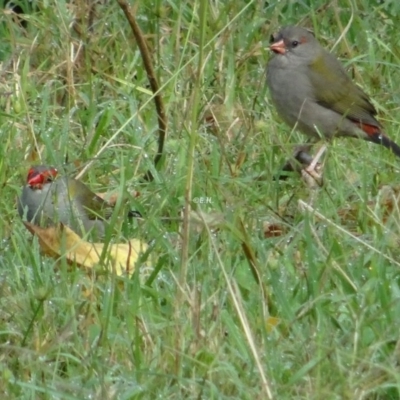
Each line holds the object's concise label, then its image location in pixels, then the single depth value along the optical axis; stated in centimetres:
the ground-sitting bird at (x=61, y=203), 965
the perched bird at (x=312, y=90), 1335
